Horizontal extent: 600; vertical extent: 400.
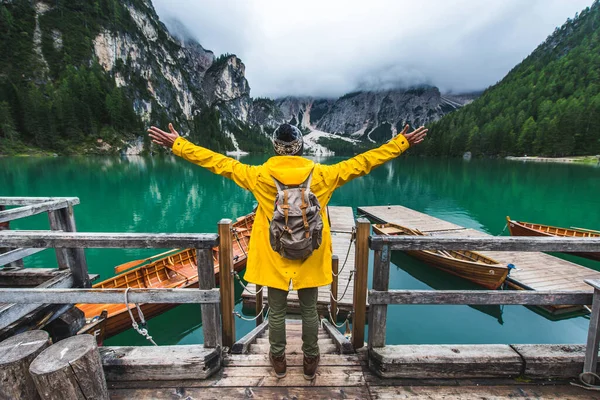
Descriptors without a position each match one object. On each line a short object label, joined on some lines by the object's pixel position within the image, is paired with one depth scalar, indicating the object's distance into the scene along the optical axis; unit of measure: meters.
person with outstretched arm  2.33
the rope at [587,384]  2.72
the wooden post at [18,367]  2.08
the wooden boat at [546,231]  14.06
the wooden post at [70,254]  4.35
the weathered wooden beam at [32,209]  3.82
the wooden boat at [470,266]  10.05
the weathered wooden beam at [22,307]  3.55
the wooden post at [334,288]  5.74
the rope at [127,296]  2.73
